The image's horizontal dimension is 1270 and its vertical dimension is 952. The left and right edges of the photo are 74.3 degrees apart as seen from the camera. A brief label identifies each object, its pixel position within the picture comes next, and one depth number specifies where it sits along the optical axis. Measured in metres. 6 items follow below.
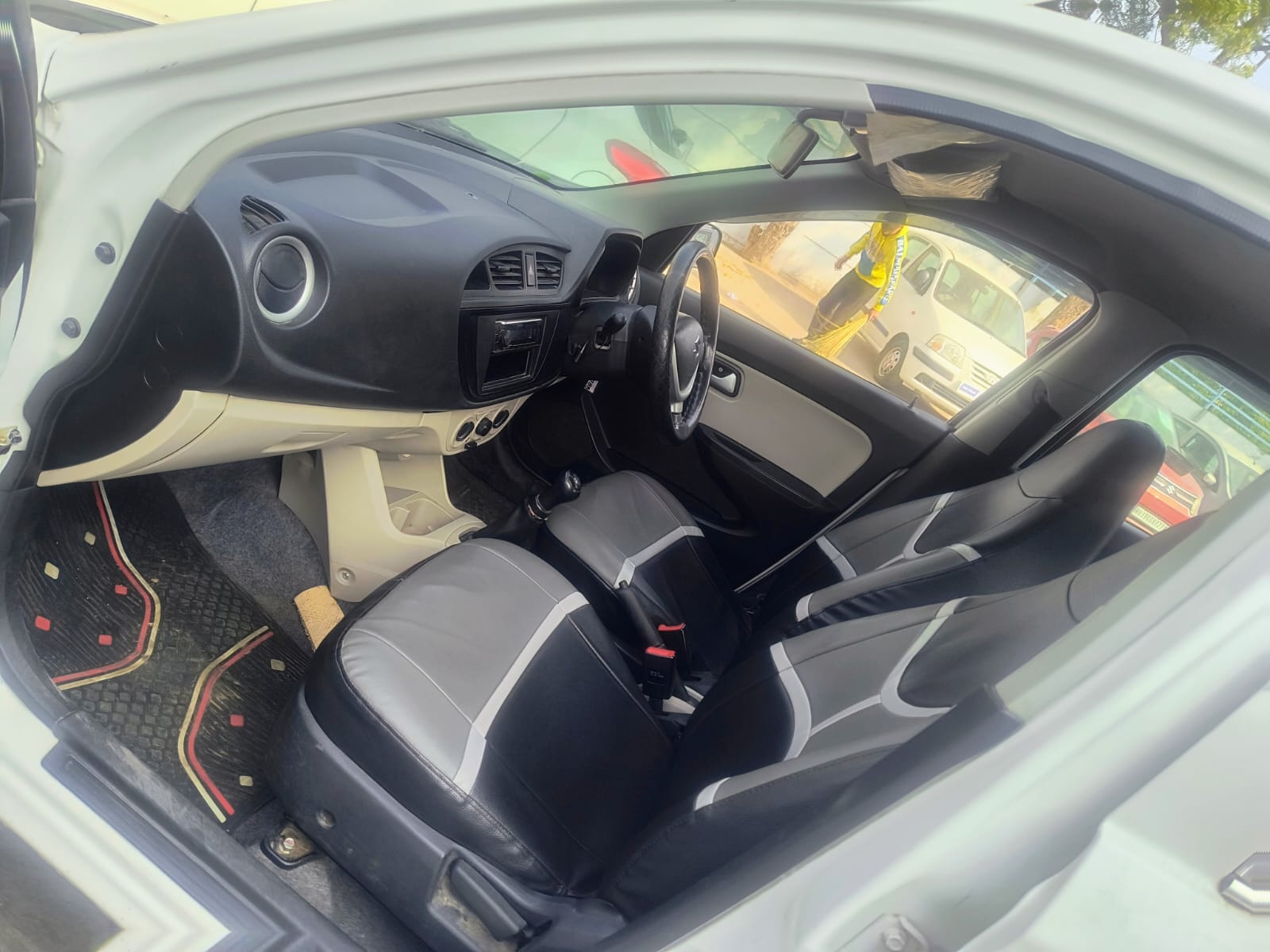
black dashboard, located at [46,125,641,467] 1.10
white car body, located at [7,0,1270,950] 0.54
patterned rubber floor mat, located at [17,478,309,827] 1.22
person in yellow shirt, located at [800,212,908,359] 1.79
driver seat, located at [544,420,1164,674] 1.31
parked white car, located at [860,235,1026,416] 1.79
